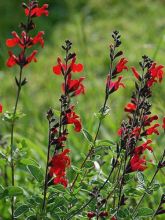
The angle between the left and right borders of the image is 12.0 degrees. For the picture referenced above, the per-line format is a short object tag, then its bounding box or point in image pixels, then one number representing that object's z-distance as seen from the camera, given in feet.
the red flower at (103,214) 10.98
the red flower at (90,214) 11.01
